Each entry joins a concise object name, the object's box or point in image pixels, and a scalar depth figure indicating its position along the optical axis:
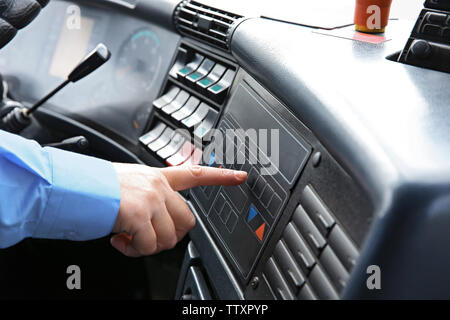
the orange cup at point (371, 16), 0.82
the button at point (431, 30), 0.67
